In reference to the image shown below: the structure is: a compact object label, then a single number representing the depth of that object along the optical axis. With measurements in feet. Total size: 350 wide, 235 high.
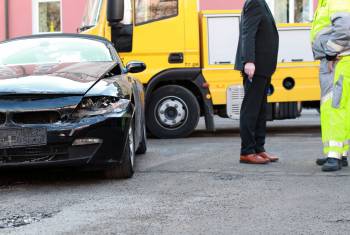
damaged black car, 22.03
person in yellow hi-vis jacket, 25.56
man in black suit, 27.74
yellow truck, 39.89
